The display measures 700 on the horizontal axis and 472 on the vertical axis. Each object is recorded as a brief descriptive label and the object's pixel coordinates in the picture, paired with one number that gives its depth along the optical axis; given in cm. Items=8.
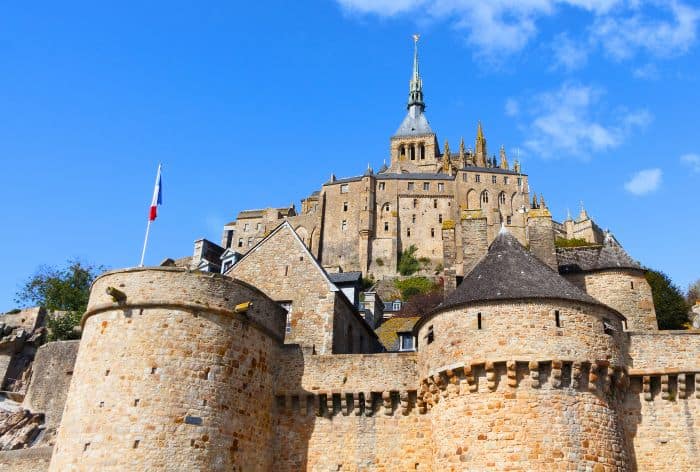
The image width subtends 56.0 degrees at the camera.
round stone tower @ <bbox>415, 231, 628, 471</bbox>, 1647
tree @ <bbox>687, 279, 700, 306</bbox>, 4306
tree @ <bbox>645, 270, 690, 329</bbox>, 3347
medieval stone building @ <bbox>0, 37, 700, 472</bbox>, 1672
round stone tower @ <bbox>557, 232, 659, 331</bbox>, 2461
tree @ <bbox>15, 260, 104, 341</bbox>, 5419
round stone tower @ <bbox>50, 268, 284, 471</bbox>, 1664
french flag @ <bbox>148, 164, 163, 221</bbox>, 2255
